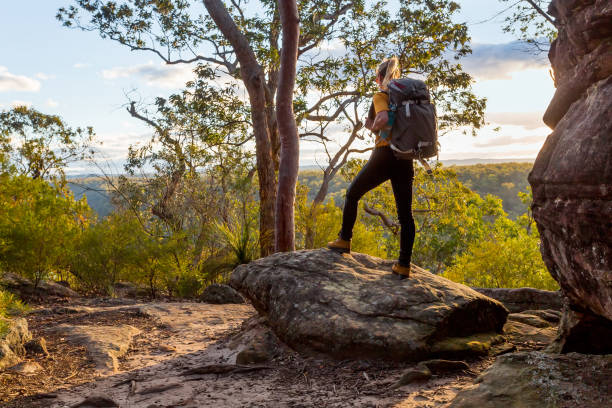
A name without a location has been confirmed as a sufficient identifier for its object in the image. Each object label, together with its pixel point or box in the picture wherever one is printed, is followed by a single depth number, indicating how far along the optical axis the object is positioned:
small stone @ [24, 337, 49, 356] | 4.40
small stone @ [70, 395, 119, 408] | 3.15
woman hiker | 3.84
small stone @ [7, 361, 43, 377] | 3.92
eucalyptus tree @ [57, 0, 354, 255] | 8.98
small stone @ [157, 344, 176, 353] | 4.86
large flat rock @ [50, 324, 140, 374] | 4.32
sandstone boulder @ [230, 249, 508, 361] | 3.67
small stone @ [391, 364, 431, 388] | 3.13
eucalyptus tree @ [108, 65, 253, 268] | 13.73
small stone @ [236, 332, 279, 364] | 4.02
